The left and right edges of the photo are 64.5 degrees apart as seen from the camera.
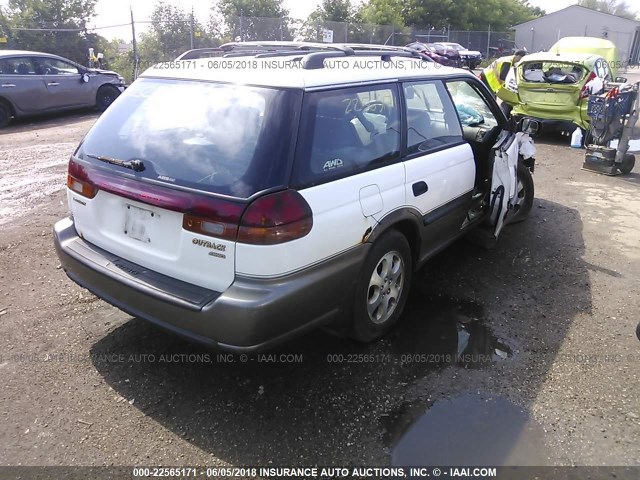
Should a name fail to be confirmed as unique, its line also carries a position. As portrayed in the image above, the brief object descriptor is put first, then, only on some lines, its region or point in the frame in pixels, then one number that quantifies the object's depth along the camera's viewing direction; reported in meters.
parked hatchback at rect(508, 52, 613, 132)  9.36
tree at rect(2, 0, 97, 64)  20.41
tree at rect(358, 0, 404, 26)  43.78
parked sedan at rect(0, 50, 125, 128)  10.78
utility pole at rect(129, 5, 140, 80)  17.06
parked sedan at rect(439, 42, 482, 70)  32.82
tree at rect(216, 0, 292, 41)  23.17
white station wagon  2.51
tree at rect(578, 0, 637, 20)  82.38
